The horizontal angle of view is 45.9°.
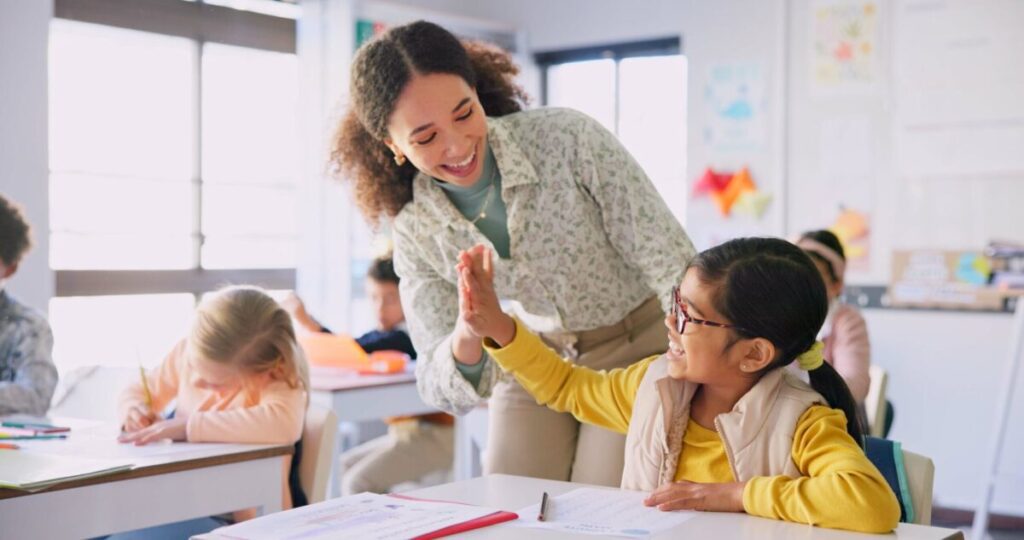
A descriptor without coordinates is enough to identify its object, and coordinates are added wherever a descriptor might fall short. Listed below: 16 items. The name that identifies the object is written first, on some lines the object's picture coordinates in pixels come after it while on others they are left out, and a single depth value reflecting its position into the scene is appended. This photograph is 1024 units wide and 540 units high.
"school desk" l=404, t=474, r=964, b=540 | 1.44
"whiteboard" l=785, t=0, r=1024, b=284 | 4.65
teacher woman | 1.94
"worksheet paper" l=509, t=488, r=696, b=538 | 1.46
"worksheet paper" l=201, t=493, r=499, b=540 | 1.42
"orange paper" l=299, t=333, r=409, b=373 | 3.99
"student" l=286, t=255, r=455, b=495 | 4.18
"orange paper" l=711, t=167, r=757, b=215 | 5.31
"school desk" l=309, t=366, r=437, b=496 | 3.59
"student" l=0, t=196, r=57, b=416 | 2.83
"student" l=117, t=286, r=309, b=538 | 2.43
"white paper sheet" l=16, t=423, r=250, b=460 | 2.21
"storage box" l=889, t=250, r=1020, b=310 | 4.72
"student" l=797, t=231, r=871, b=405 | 3.22
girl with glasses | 1.55
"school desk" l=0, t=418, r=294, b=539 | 1.90
